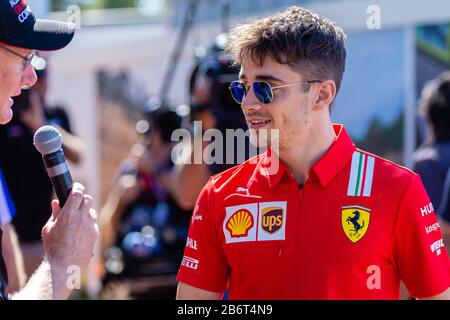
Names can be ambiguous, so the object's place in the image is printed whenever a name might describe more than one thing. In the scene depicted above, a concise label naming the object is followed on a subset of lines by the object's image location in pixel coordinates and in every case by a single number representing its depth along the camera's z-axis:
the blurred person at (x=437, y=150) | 9.27
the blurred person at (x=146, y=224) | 10.61
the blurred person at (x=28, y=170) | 10.36
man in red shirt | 5.03
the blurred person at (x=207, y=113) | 8.94
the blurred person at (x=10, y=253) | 6.30
